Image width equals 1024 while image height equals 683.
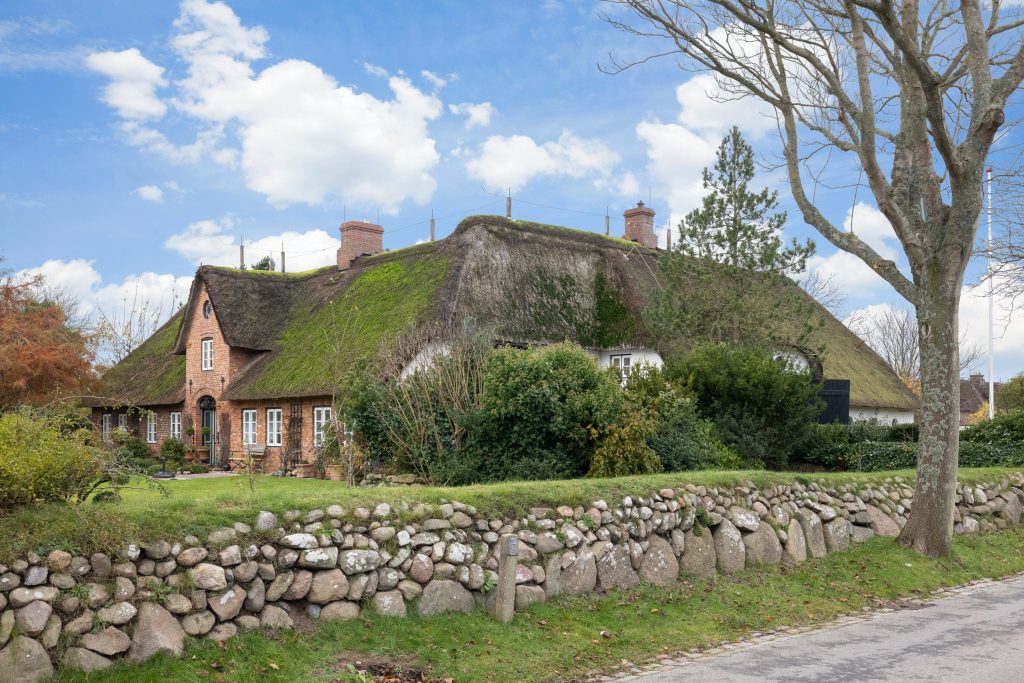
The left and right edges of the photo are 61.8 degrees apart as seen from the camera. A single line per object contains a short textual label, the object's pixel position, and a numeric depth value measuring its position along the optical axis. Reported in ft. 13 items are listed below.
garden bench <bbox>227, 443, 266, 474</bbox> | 84.23
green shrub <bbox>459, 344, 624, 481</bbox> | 43.78
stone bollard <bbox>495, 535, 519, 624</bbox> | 25.94
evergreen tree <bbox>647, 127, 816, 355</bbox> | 73.77
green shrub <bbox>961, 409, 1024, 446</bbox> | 58.13
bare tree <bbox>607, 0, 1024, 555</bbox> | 38.75
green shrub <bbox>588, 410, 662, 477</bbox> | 42.16
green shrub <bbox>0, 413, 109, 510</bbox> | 20.70
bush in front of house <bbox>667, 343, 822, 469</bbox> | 52.85
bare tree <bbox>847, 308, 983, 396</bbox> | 168.14
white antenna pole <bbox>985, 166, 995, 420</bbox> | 86.38
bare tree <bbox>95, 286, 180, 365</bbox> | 139.91
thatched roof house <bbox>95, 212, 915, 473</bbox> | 75.72
